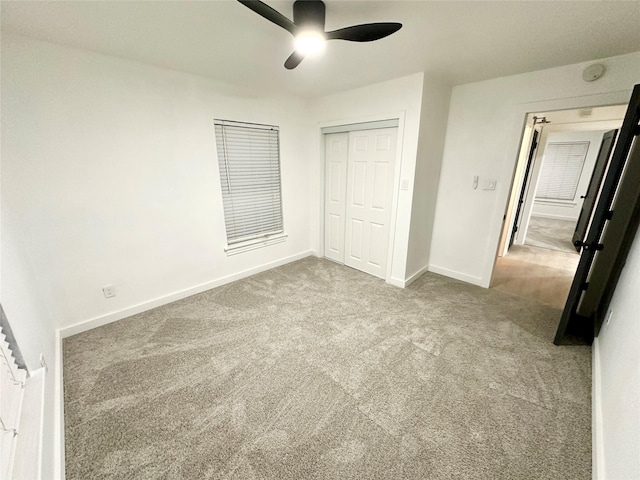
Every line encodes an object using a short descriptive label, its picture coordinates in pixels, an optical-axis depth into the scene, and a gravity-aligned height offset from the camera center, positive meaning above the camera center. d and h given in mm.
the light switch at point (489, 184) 2762 -163
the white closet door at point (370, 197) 2951 -357
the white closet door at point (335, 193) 3402 -351
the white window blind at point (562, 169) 6176 +6
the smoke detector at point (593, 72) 2028 +779
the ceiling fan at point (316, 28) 1312 +736
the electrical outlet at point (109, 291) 2312 -1122
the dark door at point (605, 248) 1670 -582
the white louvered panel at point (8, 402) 828 -917
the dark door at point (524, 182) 3989 -213
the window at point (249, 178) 2848 -122
